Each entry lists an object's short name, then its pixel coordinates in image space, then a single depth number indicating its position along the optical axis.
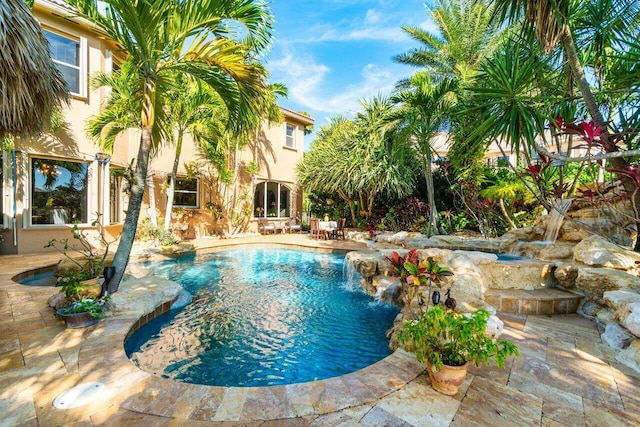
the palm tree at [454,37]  15.19
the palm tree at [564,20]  4.23
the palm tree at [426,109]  9.02
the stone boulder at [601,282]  3.94
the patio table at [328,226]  13.27
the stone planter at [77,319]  3.71
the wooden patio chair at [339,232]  13.47
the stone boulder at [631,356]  2.92
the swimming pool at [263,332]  3.41
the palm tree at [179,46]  4.29
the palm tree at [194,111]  9.77
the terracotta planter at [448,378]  2.36
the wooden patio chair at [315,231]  13.25
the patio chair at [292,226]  15.62
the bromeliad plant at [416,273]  3.71
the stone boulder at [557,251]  5.47
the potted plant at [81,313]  3.72
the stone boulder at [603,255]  4.45
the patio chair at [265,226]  14.87
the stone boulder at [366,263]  6.68
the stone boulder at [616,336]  3.29
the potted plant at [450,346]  2.35
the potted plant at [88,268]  4.93
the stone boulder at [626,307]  3.05
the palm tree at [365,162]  12.16
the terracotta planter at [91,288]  4.29
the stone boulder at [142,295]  4.33
